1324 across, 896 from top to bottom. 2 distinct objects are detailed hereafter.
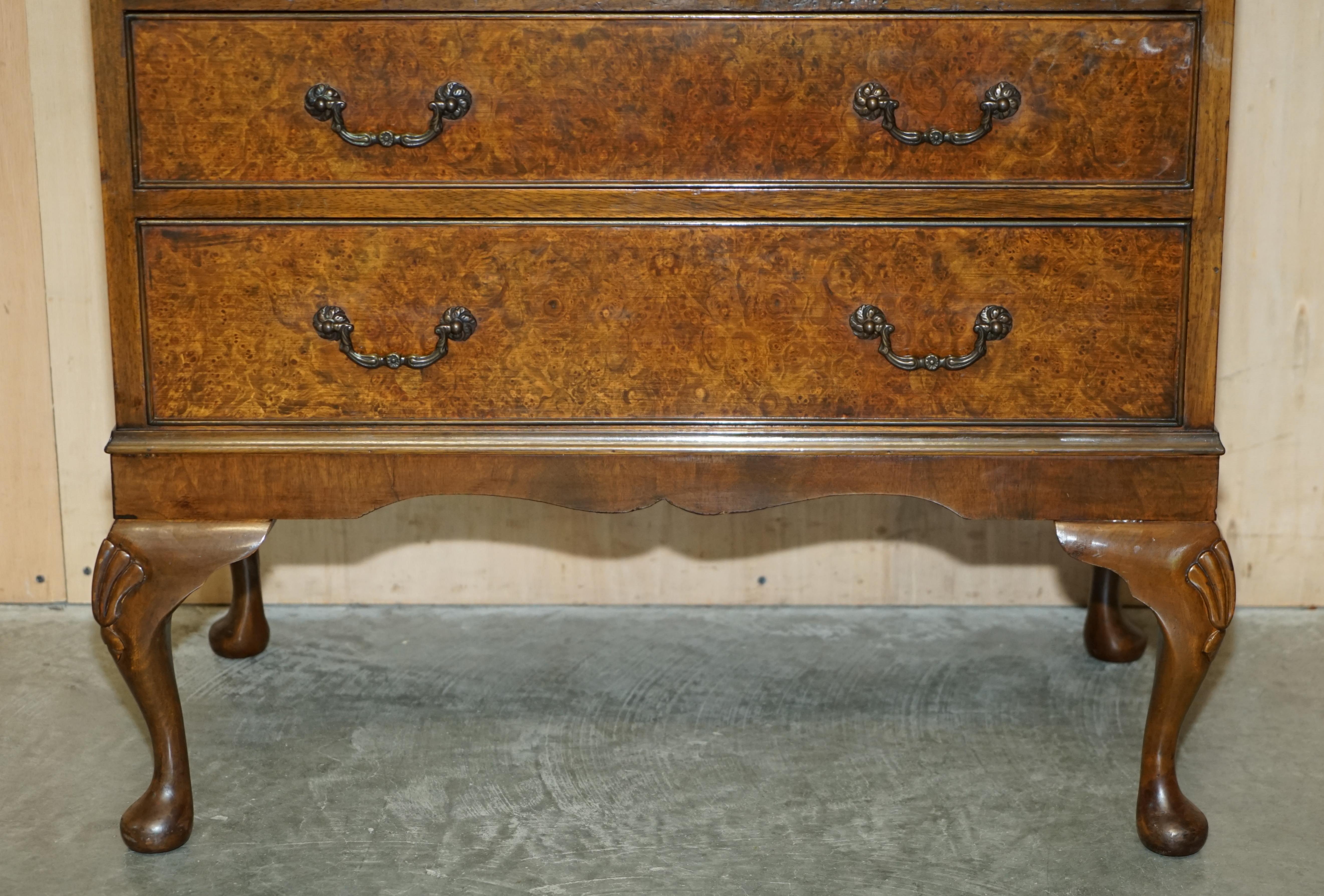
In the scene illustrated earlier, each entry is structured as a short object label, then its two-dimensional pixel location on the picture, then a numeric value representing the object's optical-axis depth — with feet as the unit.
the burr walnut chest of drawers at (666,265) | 4.67
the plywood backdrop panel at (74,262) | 7.44
